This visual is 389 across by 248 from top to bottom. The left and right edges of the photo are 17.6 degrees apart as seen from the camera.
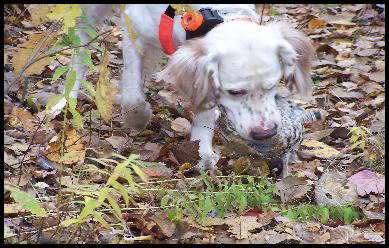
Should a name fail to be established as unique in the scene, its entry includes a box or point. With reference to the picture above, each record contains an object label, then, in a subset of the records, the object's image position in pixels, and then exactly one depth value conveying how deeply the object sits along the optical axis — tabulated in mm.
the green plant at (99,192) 3095
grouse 5234
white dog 5142
